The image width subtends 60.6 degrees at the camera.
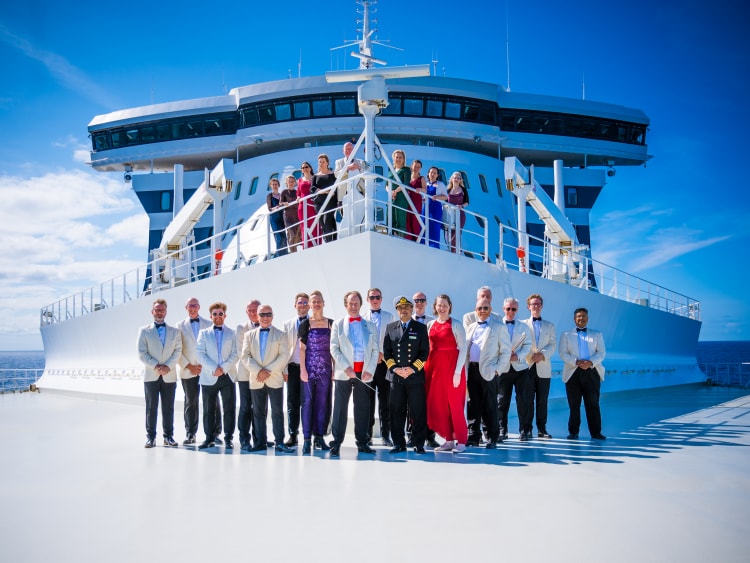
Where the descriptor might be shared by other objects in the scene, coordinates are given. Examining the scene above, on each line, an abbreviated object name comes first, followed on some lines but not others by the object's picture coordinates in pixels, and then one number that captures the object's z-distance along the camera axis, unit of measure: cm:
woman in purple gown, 671
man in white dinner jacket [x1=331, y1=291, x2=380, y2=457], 649
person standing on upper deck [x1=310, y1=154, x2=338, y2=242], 978
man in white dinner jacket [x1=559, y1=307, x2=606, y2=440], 749
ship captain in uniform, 643
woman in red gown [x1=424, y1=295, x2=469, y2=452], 661
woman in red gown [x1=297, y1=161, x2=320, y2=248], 976
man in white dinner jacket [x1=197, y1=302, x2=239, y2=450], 711
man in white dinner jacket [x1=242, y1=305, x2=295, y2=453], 678
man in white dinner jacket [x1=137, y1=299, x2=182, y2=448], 728
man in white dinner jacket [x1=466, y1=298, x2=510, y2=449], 695
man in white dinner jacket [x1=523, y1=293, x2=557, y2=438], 775
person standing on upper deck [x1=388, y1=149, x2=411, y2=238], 953
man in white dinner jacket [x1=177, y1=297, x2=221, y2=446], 737
